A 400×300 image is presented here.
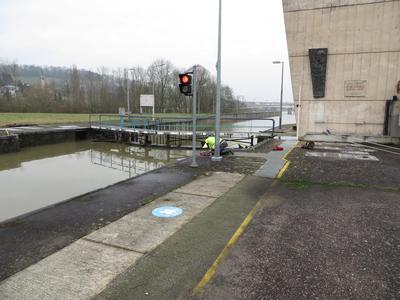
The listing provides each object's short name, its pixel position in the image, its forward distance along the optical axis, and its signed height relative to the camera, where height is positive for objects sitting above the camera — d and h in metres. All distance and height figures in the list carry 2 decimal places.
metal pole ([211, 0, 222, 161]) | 10.45 +0.00
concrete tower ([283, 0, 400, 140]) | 16.64 +2.67
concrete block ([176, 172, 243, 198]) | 7.12 -1.92
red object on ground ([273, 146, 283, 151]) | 13.91 -1.79
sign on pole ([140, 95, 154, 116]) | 35.50 +1.16
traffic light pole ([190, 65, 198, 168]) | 9.46 -0.13
